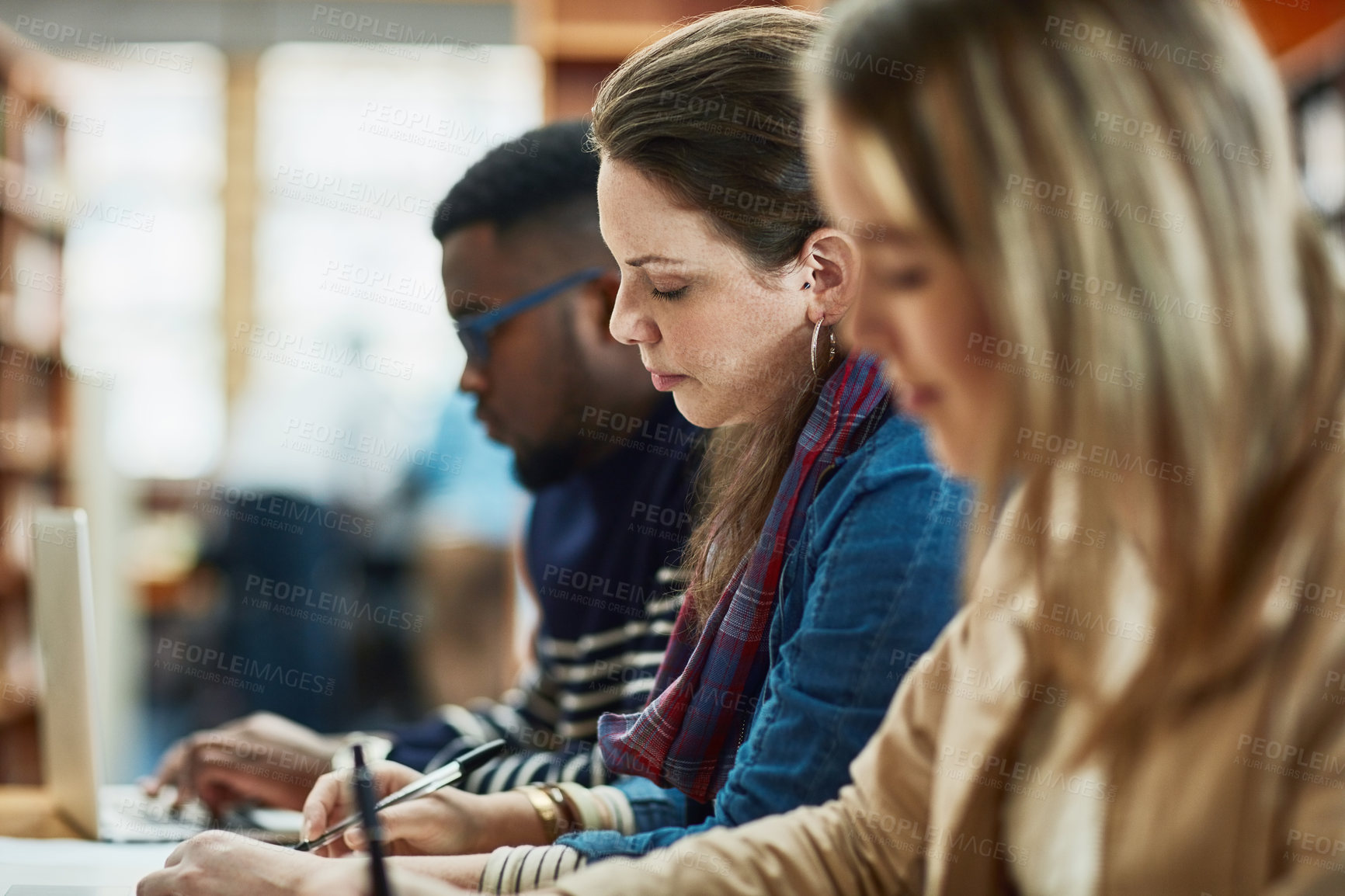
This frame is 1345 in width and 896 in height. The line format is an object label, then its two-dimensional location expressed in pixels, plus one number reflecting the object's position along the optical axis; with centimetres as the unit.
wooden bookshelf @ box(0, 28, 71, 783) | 376
